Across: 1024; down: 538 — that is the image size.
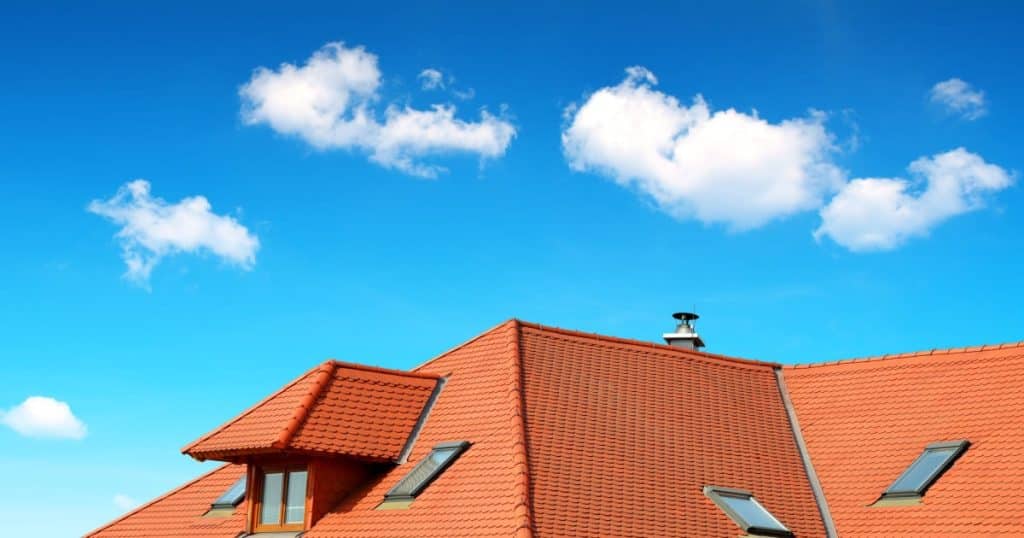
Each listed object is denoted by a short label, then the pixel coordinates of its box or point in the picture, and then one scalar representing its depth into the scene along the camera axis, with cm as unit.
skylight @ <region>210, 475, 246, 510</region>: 2504
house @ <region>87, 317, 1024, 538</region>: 2055
